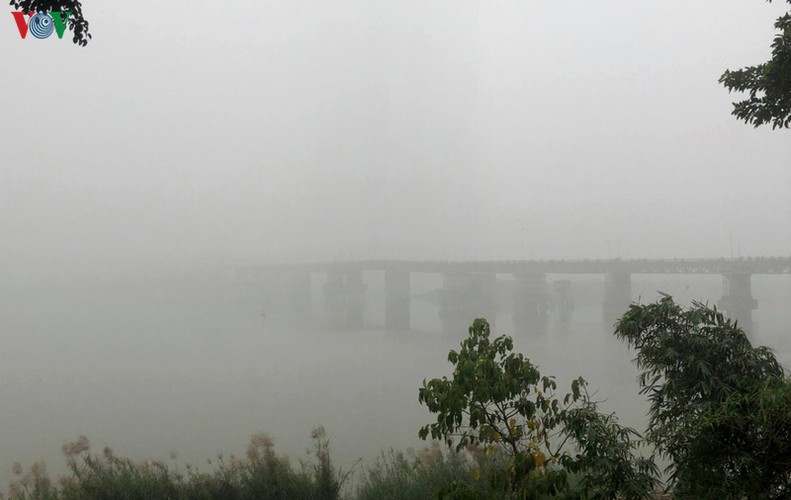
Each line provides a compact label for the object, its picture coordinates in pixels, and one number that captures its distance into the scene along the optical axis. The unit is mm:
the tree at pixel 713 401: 3781
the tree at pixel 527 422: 4176
